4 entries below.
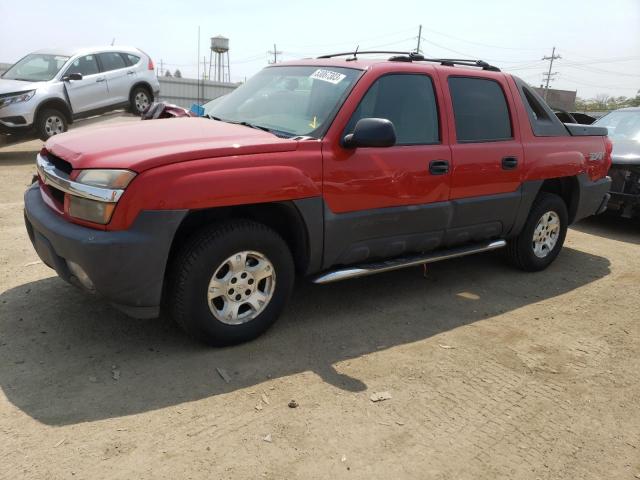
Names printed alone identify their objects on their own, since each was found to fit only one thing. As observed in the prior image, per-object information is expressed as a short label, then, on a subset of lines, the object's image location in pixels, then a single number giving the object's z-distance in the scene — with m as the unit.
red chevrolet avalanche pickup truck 2.96
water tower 47.53
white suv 9.91
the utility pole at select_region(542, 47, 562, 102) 75.06
